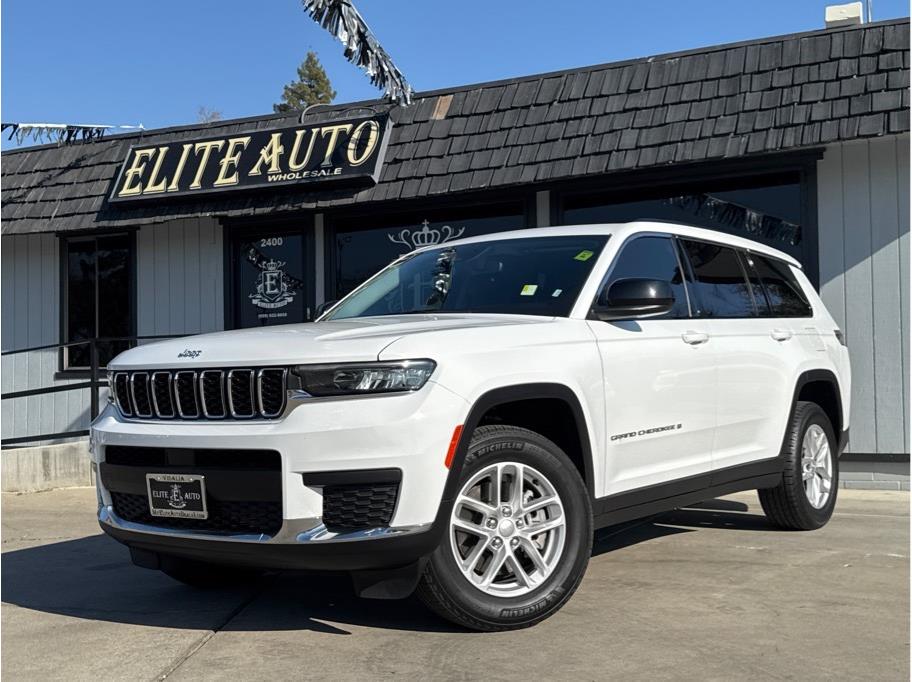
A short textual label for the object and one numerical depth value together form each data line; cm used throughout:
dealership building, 835
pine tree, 4619
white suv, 367
